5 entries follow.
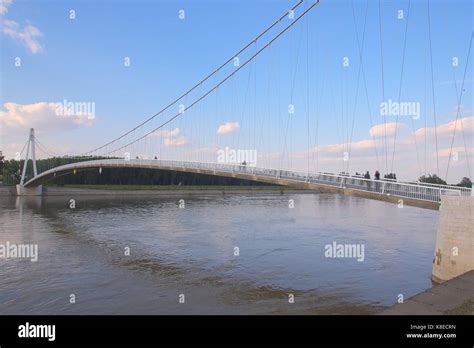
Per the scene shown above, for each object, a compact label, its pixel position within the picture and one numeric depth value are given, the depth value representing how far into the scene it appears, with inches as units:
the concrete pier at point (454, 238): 426.9
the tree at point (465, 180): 1145.9
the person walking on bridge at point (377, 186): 597.5
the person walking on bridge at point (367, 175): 714.2
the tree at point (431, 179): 1910.7
